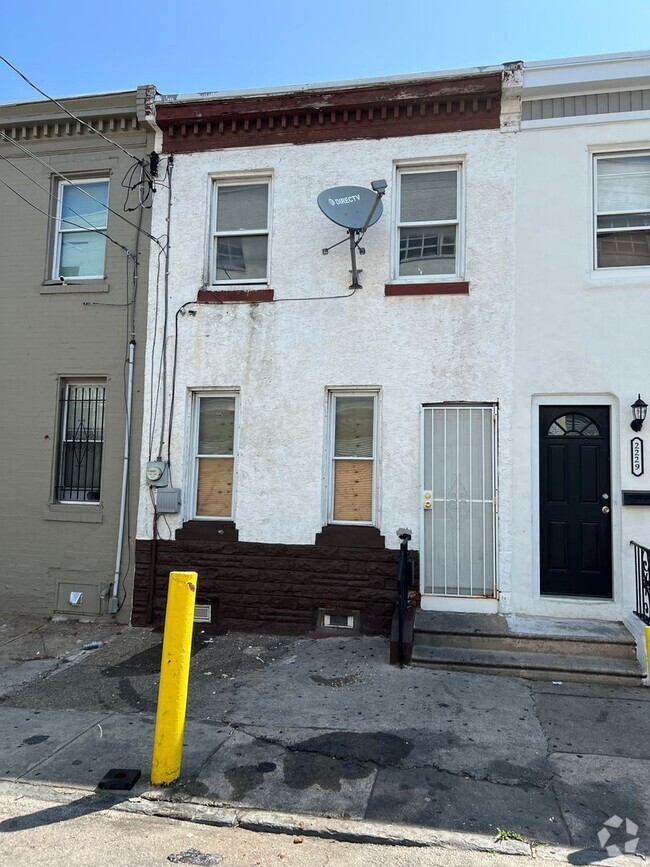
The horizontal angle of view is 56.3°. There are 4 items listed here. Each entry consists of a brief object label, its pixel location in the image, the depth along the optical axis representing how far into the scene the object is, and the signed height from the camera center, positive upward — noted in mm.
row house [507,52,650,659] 7000 +1705
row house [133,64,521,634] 7391 +1531
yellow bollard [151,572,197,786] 4055 -1415
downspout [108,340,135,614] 7911 -384
